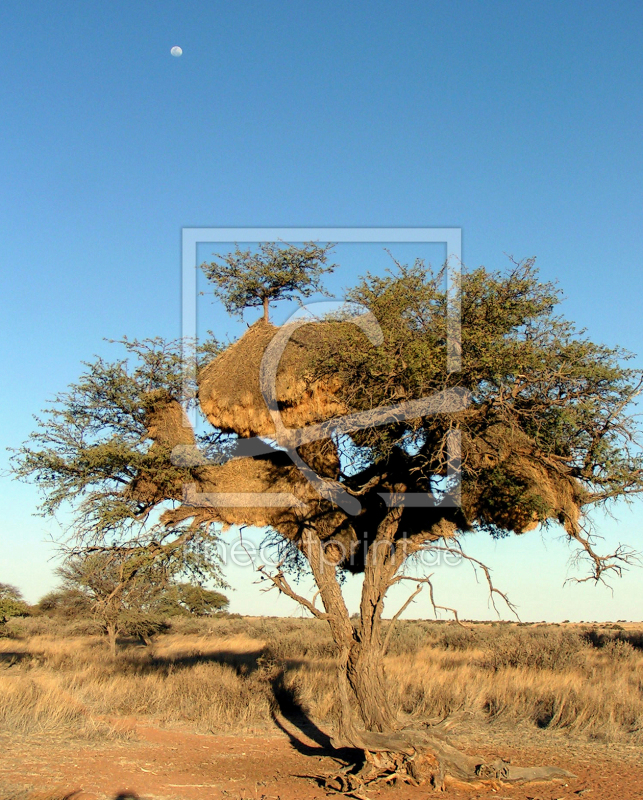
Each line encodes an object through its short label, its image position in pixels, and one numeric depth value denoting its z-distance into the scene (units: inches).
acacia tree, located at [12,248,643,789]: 324.2
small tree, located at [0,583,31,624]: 945.3
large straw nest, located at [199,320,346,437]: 378.9
